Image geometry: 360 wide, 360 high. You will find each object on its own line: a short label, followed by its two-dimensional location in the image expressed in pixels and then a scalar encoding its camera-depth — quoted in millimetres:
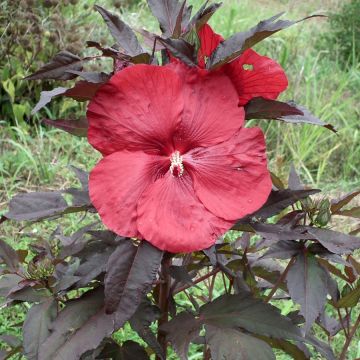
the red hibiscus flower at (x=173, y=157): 802
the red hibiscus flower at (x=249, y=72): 869
